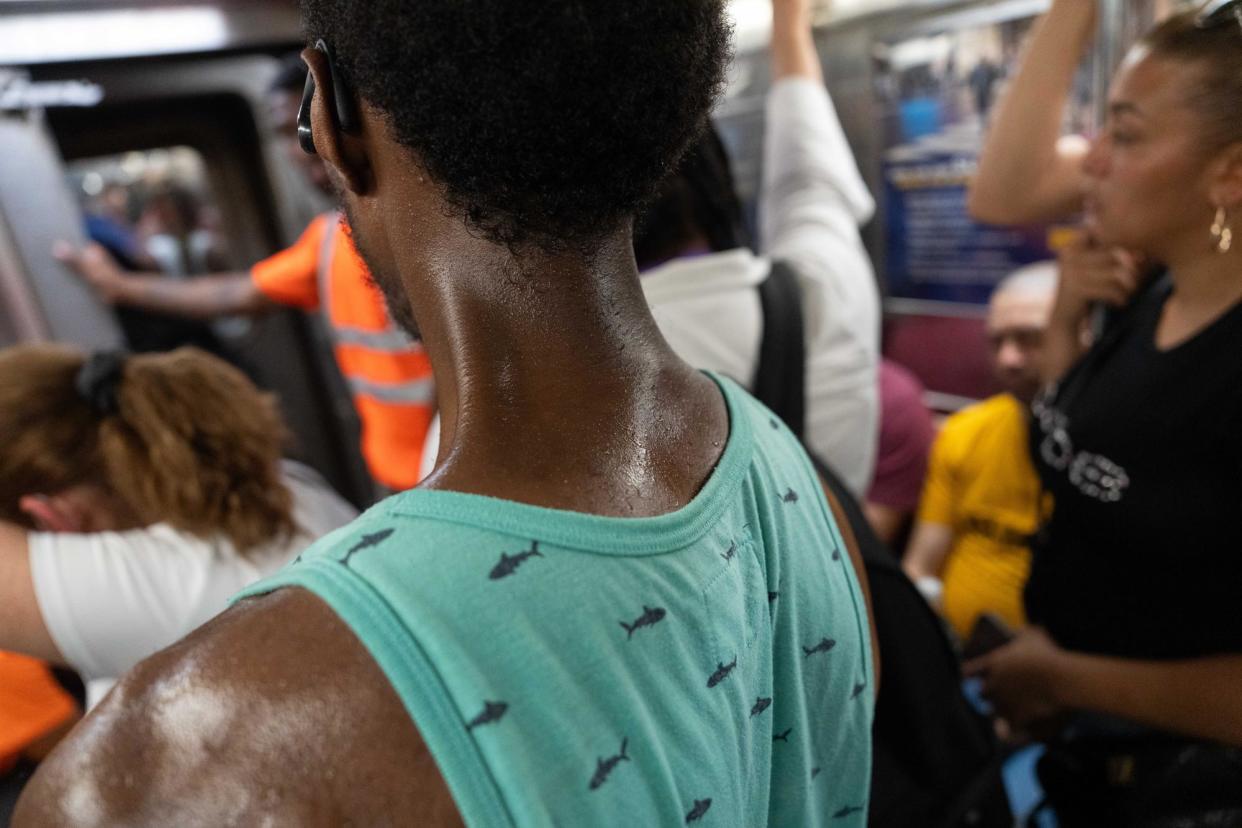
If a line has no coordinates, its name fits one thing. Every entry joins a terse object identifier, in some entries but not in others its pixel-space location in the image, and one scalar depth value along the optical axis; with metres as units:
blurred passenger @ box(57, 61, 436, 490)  1.98
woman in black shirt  1.02
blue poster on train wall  2.25
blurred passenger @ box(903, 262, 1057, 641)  2.06
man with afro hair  0.42
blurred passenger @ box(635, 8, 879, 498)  1.09
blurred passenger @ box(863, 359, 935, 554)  2.35
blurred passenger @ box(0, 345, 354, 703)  1.01
